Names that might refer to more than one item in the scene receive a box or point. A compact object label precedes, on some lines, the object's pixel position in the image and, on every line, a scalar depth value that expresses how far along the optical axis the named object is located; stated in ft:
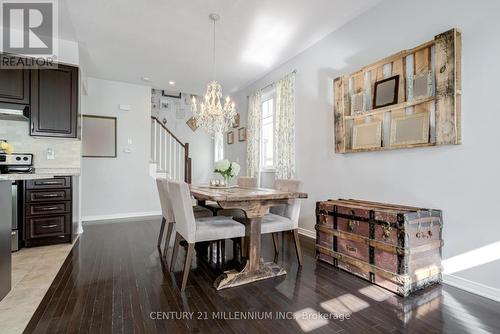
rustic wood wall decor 7.10
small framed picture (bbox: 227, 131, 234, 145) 20.58
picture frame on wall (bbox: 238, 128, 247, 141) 18.64
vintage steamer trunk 6.75
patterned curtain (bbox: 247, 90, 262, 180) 16.62
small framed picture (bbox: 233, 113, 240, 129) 19.67
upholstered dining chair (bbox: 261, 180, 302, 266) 8.54
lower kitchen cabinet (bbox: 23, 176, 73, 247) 10.58
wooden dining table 7.19
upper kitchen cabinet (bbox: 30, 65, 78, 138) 11.44
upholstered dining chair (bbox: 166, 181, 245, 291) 7.02
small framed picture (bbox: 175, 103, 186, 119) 21.97
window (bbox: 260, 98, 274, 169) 16.08
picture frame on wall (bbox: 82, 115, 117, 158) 16.37
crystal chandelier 11.12
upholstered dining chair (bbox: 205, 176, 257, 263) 9.84
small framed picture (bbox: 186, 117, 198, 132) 22.49
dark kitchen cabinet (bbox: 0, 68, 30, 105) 10.85
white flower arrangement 9.81
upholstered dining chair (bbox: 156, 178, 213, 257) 9.50
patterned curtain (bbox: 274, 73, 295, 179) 13.64
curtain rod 15.43
